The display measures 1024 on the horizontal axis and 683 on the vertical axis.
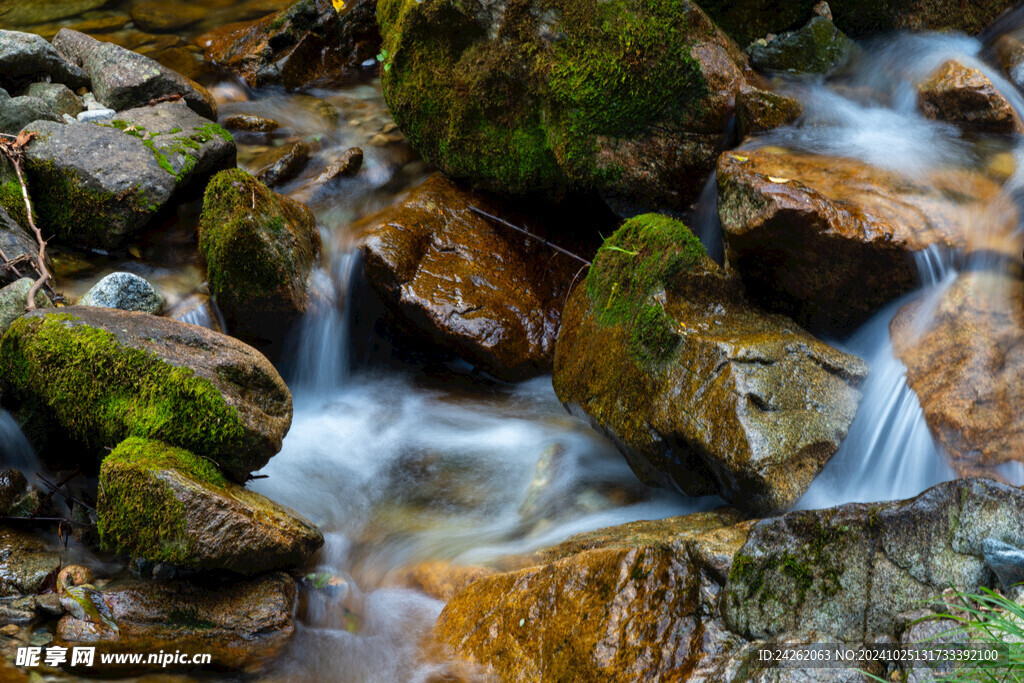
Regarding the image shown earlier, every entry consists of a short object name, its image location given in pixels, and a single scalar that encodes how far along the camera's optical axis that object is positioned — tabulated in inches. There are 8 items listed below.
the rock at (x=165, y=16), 395.5
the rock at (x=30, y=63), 272.7
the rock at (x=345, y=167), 274.2
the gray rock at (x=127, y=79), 286.5
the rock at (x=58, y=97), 273.1
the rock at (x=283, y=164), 277.2
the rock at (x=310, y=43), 355.9
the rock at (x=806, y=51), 239.9
